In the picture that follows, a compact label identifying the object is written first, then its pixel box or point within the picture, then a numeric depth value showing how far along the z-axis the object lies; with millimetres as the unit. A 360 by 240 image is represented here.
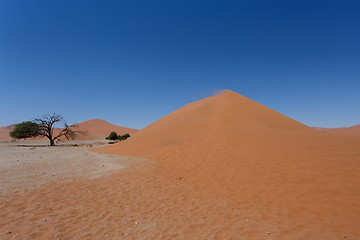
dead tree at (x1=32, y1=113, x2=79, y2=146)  26500
